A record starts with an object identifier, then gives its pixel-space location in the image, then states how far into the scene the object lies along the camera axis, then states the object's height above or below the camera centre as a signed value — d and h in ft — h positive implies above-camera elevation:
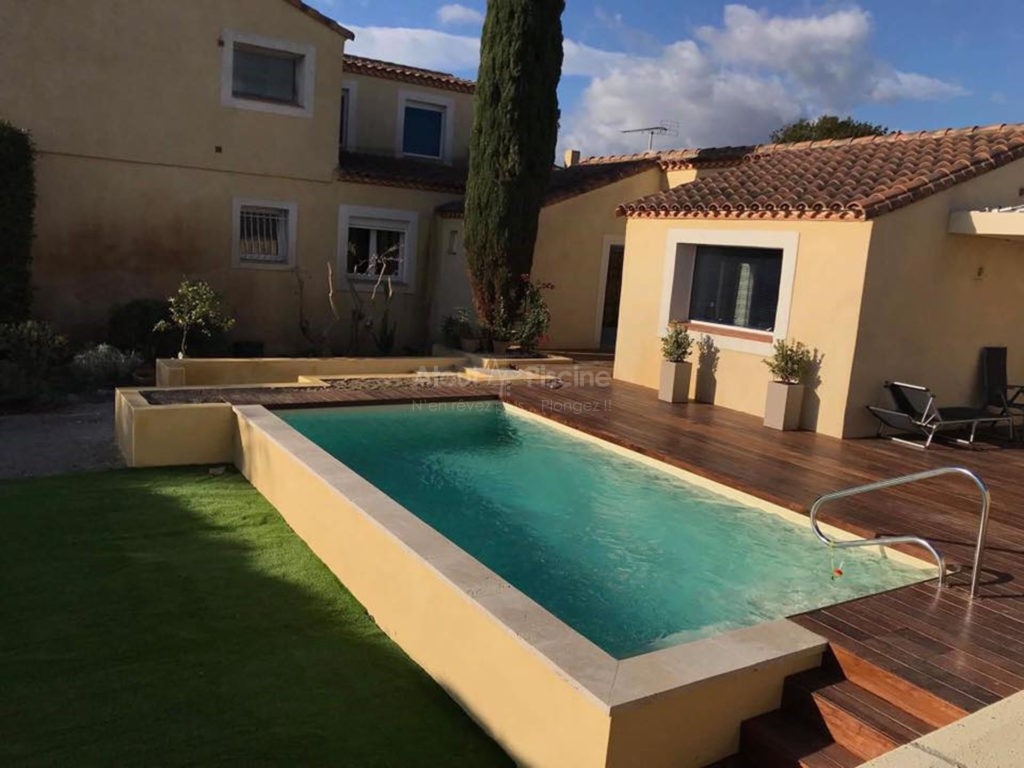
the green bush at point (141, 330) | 55.57 -5.49
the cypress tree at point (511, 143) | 57.52 +9.77
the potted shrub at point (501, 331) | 60.64 -3.87
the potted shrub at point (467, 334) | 61.46 -4.42
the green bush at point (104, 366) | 51.08 -7.55
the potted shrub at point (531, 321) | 60.44 -2.96
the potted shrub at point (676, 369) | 48.03 -4.49
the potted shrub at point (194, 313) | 53.21 -3.87
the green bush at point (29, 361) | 45.50 -6.95
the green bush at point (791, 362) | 42.14 -3.10
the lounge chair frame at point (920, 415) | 39.52 -5.02
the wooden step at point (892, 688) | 16.58 -8.02
